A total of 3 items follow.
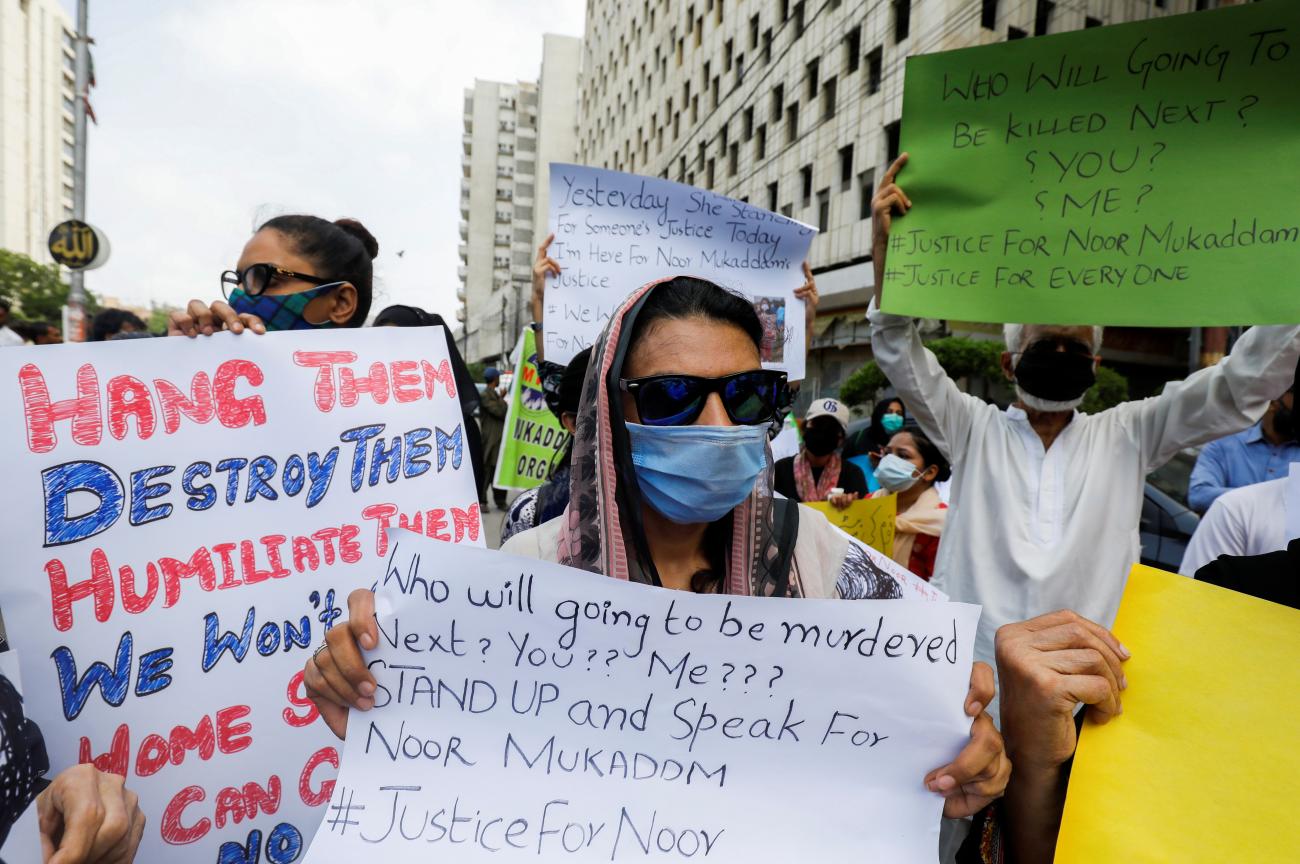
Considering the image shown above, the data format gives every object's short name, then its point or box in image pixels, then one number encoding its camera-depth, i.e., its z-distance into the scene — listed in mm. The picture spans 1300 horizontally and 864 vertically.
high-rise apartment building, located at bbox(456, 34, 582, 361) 84562
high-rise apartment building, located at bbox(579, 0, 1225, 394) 18953
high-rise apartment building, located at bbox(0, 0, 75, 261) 69250
